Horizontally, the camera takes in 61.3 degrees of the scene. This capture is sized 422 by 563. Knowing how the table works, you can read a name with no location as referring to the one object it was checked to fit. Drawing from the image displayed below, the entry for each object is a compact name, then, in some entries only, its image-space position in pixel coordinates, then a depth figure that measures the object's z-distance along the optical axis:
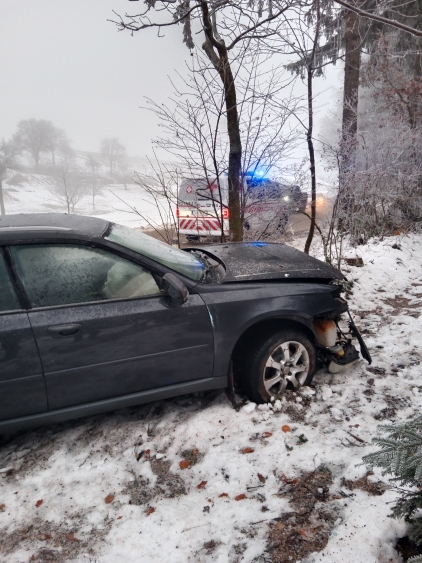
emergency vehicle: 5.88
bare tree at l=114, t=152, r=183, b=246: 5.75
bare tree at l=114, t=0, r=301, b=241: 4.68
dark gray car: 2.39
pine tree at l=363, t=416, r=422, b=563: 1.54
